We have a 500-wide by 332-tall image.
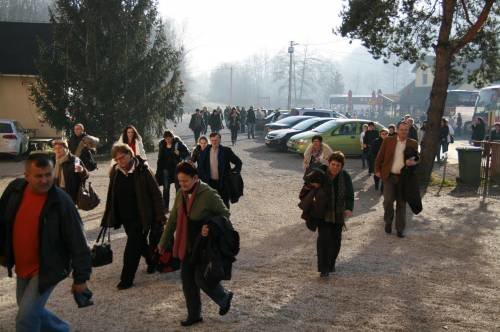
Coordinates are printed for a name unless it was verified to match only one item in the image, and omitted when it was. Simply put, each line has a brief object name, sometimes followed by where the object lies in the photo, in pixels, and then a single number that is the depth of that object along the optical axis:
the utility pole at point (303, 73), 96.75
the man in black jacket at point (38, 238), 4.08
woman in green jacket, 5.25
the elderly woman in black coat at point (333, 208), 7.11
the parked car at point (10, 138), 19.78
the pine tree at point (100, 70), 21.48
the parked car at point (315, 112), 31.92
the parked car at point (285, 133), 24.91
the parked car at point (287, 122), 27.52
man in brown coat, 9.66
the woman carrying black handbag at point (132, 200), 6.43
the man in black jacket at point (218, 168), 9.23
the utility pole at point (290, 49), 61.53
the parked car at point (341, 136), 22.38
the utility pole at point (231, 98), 102.38
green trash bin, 15.88
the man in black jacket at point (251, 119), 33.03
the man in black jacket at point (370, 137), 17.16
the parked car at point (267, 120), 34.62
